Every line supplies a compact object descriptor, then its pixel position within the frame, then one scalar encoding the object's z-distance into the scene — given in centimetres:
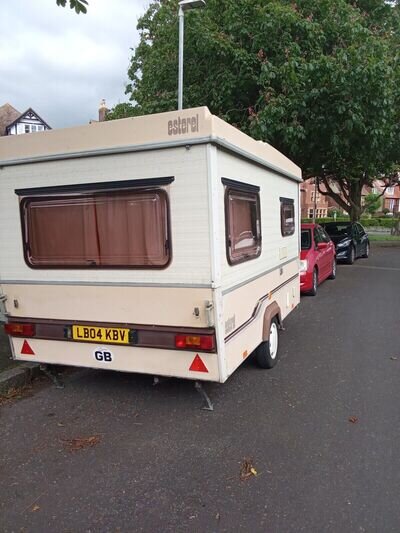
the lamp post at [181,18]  877
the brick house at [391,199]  7946
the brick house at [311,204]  6147
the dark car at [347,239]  1557
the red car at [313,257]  977
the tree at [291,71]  935
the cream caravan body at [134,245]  360
